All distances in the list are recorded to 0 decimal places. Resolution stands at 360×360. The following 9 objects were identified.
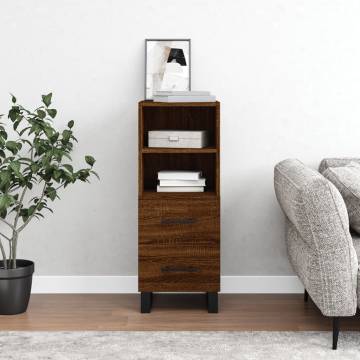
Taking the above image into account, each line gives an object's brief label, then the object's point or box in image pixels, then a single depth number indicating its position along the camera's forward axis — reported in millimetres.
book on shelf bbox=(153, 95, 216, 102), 3281
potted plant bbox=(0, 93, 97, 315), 3281
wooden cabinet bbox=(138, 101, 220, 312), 3277
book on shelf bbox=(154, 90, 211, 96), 3285
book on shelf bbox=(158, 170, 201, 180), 3334
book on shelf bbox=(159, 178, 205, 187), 3334
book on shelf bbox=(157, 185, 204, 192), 3344
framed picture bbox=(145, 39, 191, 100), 3598
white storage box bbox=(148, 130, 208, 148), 3301
